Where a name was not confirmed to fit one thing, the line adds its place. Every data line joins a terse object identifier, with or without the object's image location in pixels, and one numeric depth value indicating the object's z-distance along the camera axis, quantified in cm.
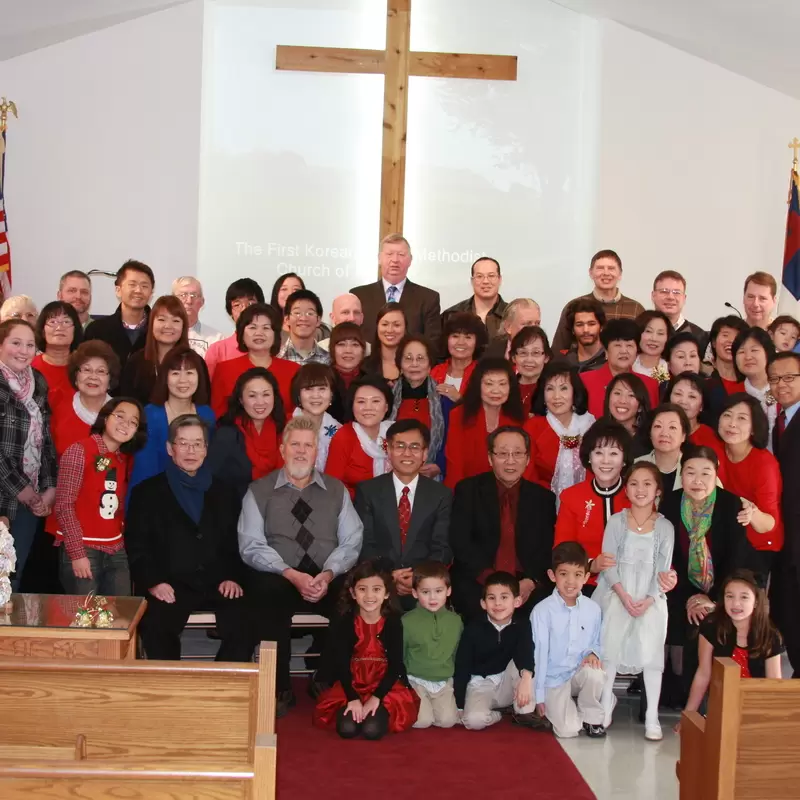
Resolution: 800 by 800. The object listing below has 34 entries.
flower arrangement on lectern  361
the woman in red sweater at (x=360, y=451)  511
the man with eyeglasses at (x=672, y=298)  600
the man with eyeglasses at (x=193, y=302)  594
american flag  746
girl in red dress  427
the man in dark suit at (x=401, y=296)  632
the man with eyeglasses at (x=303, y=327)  557
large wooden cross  780
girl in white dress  446
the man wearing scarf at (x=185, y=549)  455
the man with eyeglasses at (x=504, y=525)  482
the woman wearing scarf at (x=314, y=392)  510
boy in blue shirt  441
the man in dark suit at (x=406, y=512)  485
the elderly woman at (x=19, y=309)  542
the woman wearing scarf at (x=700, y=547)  459
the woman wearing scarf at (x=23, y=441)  456
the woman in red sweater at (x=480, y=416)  513
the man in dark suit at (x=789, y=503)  479
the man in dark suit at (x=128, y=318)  550
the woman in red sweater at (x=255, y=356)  527
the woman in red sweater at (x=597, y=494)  469
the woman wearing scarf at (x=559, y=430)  506
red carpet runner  373
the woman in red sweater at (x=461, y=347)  550
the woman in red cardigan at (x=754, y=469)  475
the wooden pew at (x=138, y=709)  265
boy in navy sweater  443
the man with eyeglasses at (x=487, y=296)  626
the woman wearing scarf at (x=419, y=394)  524
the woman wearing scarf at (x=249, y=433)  493
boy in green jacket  449
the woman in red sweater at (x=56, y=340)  504
